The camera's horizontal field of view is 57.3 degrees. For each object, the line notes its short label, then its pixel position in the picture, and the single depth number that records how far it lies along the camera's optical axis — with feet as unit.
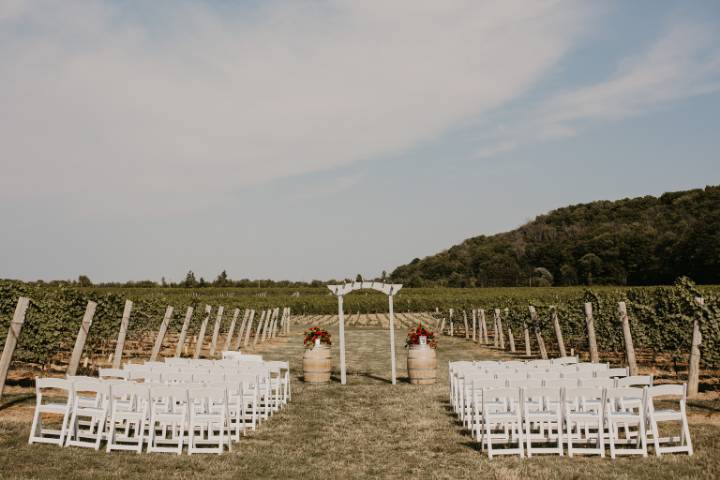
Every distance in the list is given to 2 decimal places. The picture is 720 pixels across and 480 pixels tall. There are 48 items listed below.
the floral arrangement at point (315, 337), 57.00
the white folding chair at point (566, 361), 43.80
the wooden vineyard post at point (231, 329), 92.89
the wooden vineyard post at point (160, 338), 58.84
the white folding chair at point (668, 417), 27.69
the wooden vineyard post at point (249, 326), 103.32
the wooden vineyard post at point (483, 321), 106.52
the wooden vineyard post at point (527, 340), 86.12
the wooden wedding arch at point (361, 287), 56.08
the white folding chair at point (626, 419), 27.78
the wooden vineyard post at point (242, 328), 98.25
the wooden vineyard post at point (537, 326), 74.74
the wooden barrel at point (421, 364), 54.03
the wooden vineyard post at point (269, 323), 118.42
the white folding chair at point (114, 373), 34.37
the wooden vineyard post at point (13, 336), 38.04
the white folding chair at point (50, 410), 29.55
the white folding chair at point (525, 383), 31.40
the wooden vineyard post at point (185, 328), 68.13
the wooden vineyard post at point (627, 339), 51.26
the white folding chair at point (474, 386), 32.45
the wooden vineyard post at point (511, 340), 89.70
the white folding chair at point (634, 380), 31.58
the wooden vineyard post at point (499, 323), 97.24
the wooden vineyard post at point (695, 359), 46.91
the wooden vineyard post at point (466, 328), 122.52
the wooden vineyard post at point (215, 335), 87.09
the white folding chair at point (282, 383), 43.16
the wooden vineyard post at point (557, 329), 66.44
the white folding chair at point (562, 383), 30.91
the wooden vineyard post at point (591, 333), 59.04
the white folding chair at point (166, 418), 28.45
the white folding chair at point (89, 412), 29.32
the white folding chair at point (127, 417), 28.71
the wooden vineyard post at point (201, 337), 74.25
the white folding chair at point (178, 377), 36.37
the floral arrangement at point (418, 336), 54.13
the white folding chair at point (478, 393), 31.94
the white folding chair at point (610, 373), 35.40
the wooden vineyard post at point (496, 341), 102.47
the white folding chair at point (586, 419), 27.63
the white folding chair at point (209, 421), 28.73
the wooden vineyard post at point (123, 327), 53.01
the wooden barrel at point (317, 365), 56.85
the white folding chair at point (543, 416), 27.91
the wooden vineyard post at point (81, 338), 46.01
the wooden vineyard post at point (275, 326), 133.51
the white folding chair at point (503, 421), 28.17
